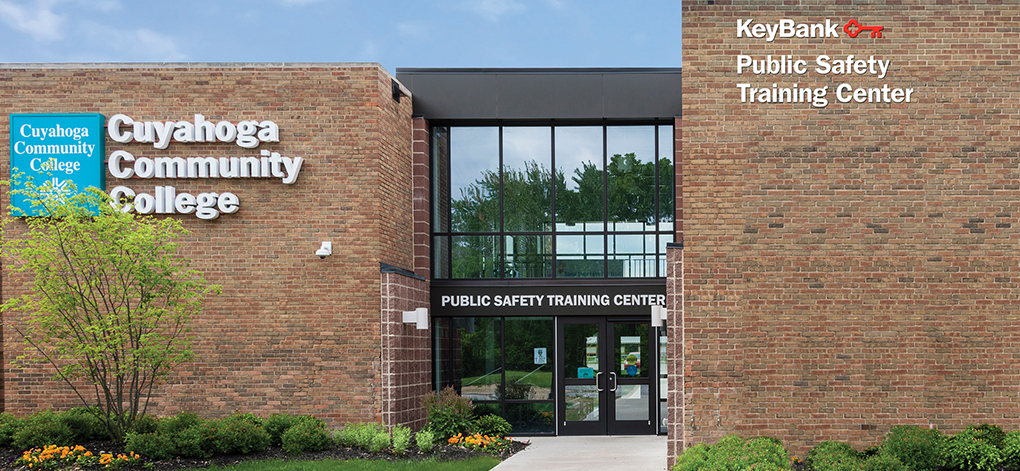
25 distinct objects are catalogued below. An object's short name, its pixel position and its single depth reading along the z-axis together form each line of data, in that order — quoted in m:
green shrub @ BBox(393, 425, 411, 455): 12.30
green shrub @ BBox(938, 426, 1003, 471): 9.93
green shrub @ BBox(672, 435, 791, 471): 8.93
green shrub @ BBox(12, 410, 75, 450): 11.61
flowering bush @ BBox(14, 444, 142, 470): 11.07
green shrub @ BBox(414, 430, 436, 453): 12.57
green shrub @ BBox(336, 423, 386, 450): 12.53
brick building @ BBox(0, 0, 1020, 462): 10.90
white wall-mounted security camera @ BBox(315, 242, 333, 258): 13.20
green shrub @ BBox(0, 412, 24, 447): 12.04
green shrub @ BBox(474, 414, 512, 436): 13.98
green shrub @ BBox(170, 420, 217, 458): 11.60
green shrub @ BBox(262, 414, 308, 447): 12.44
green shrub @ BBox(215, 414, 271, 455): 11.77
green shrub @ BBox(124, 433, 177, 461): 11.39
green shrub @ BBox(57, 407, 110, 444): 12.22
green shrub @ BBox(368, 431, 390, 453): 12.38
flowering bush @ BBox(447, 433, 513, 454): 13.00
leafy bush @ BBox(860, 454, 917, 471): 9.16
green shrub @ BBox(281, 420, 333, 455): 12.09
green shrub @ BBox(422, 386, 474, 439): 13.66
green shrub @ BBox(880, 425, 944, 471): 9.89
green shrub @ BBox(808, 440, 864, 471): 9.25
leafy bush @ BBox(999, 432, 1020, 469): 9.99
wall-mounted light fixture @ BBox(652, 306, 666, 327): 12.70
